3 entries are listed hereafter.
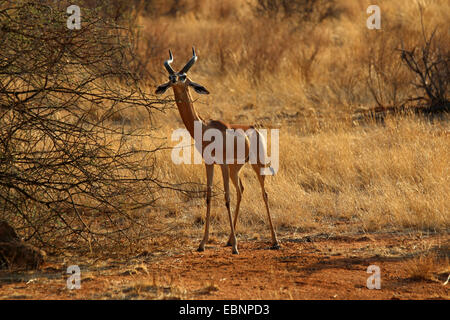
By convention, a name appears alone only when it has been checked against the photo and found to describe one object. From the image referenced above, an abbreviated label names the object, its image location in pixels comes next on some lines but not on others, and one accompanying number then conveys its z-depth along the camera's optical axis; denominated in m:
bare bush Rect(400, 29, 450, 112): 24.56
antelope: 13.66
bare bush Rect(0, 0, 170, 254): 12.47
